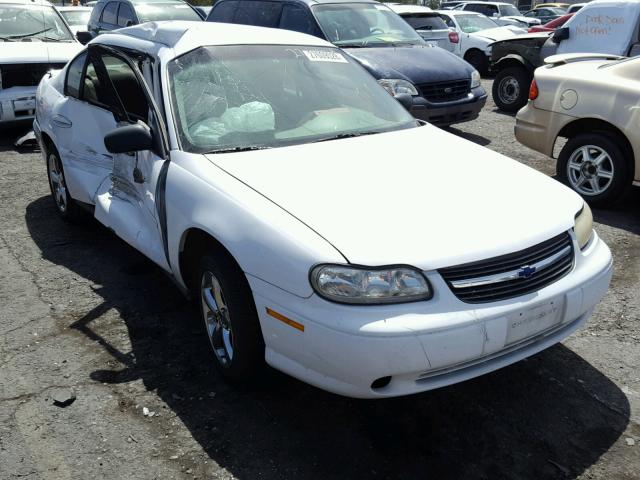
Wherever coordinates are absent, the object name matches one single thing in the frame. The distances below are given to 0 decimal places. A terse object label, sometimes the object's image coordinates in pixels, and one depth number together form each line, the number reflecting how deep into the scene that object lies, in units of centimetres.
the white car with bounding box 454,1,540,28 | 2200
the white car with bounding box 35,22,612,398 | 270
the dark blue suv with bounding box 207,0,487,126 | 827
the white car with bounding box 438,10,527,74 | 1557
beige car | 591
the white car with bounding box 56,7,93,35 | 1476
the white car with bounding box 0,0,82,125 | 834
